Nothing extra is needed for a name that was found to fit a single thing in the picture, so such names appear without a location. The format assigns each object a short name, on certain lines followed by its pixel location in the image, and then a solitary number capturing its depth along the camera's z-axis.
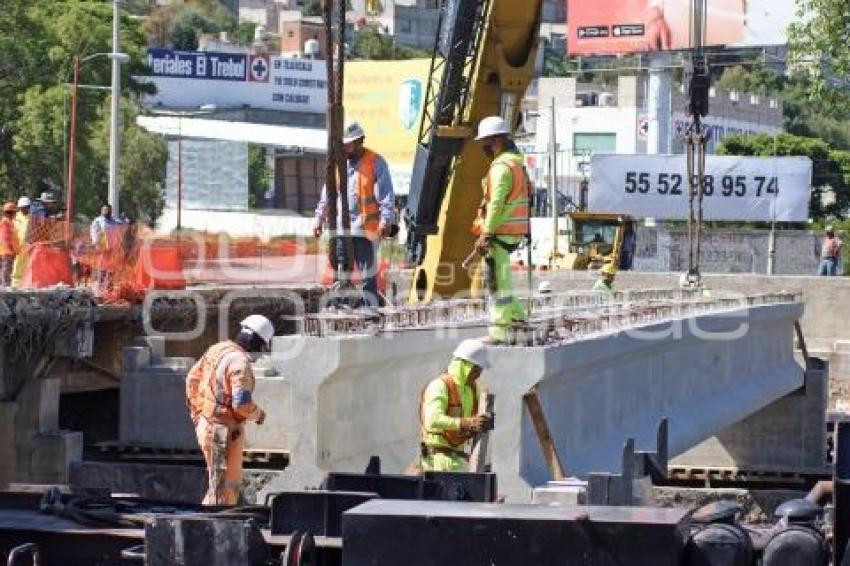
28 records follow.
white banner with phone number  64.25
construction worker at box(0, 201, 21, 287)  29.50
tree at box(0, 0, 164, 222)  56.98
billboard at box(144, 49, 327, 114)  109.88
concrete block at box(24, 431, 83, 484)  22.17
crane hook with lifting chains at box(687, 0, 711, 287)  31.30
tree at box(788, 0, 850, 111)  45.06
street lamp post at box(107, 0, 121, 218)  44.68
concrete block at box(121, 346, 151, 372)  22.94
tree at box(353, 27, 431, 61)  148.25
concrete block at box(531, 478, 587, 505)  12.32
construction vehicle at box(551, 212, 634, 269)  53.12
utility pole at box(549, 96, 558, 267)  68.31
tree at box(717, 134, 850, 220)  91.31
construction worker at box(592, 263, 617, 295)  32.90
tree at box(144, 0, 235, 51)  157.88
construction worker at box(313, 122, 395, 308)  19.50
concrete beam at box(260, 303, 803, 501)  15.69
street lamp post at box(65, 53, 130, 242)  40.44
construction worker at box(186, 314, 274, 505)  14.06
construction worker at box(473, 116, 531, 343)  16.45
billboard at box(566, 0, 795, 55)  89.00
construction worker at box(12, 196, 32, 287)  28.53
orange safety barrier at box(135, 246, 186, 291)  28.61
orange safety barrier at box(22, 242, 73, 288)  28.23
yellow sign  86.38
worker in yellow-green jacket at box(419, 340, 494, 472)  13.92
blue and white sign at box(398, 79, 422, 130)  86.56
